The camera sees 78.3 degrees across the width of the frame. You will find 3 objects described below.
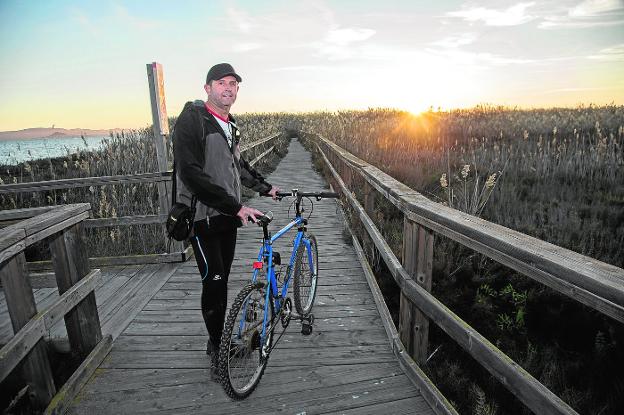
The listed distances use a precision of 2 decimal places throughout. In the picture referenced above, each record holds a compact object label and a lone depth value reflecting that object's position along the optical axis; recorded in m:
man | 2.28
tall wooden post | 4.61
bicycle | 2.30
